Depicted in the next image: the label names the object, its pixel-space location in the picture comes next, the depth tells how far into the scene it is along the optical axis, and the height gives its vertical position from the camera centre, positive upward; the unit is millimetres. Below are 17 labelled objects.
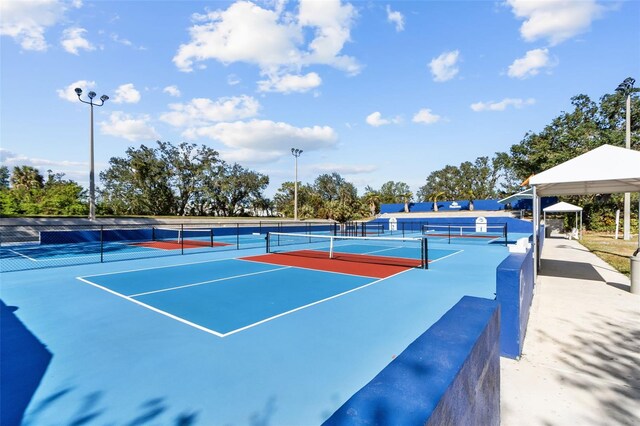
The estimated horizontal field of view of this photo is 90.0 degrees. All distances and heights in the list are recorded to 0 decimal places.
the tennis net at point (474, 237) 25656 -2486
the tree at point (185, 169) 58719 +7368
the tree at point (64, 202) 37531 +709
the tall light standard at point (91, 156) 26578 +4320
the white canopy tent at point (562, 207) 24188 +193
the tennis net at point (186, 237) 24666 -2602
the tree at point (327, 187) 89375 +6073
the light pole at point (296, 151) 47625 +8510
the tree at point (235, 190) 62406 +3779
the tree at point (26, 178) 53406 +5123
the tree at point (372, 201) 66625 +1665
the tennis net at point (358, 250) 15062 -2515
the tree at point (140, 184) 55562 +4266
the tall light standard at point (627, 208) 23453 +127
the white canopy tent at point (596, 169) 7559 +999
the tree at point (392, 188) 98812 +6674
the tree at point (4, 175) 99388 +10267
